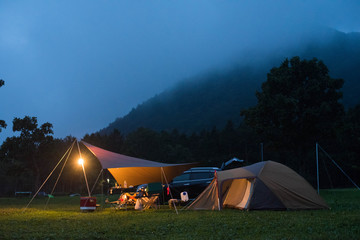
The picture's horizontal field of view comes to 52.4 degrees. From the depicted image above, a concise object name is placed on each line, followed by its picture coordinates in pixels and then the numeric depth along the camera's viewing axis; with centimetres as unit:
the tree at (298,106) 2480
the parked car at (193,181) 1461
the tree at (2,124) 2162
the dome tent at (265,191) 1107
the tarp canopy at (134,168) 1297
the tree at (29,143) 3259
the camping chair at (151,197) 1247
